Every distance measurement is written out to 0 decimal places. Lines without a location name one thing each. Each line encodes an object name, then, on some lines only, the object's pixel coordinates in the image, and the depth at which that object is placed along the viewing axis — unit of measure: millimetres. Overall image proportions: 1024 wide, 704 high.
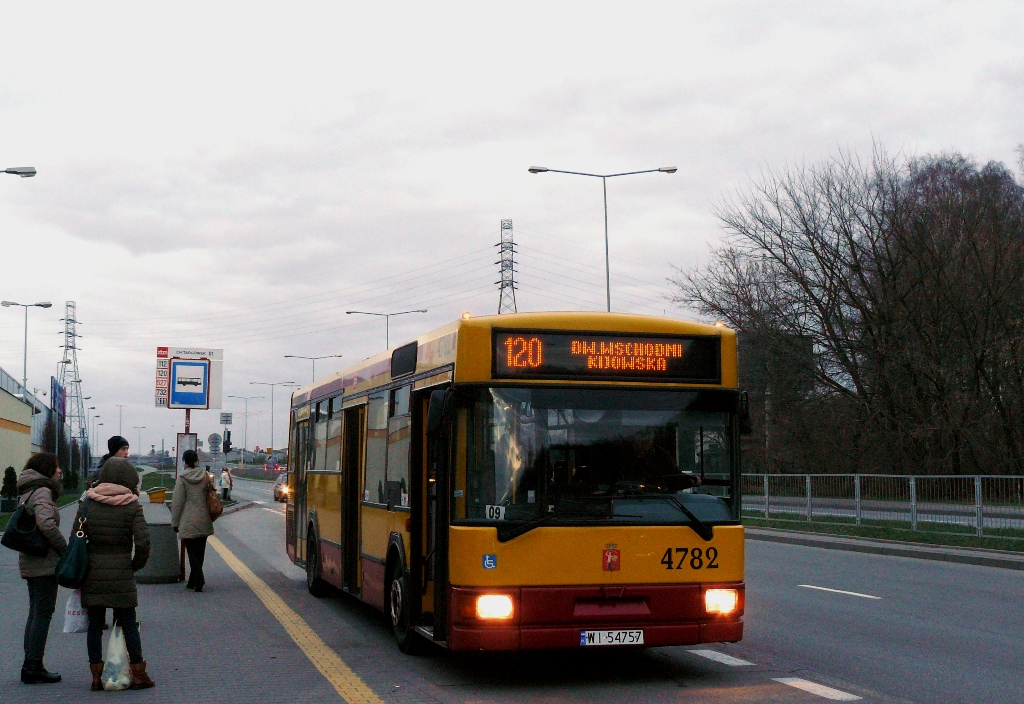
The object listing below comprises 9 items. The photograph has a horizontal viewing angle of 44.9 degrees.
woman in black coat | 8336
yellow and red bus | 8469
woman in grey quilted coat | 8641
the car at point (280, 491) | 53938
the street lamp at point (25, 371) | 75250
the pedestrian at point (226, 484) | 51188
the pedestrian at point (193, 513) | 15609
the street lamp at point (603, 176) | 35812
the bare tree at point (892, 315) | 39219
